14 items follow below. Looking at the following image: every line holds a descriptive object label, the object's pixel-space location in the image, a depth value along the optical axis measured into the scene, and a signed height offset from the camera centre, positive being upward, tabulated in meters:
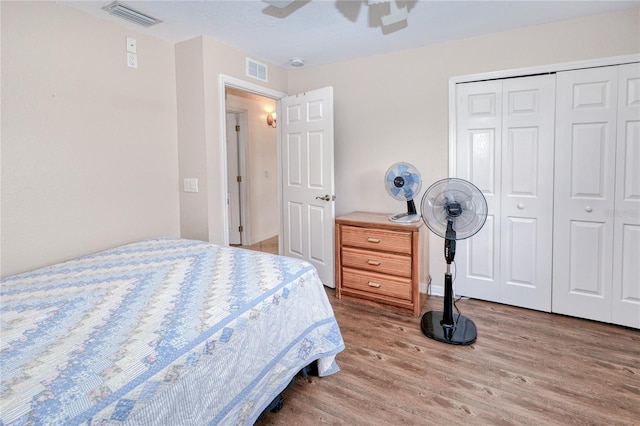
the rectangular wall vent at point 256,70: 3.20 +1.17
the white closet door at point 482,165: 2.87 +0.19
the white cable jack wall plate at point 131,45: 2.57 +1.13
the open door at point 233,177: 5.06 +0.21
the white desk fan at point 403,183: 2.88 +0.04
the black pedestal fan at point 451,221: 2.29 -0.23
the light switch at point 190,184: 2.93 +0.06
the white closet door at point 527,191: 2.70 -0.04
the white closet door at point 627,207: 2.41 -0.16
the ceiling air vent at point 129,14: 2.23 +1.23
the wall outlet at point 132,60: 2.58 +1.02
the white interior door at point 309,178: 3.24 +0.12
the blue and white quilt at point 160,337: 0.93 -0.51
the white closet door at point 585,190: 2.50 -0.04
